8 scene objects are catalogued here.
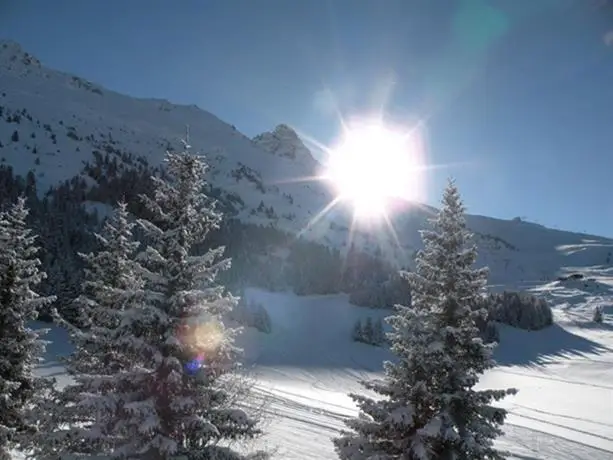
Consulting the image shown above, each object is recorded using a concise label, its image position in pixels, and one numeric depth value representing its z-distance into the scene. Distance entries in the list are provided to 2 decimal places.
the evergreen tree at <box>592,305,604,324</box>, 105.88
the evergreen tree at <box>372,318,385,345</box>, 74.12
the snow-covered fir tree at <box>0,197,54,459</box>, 11.98
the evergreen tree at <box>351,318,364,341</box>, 75.18
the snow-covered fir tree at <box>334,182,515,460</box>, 9.83
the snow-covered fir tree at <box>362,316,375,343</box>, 74.31
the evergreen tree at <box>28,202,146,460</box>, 8.47
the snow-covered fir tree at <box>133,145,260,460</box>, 8.39
